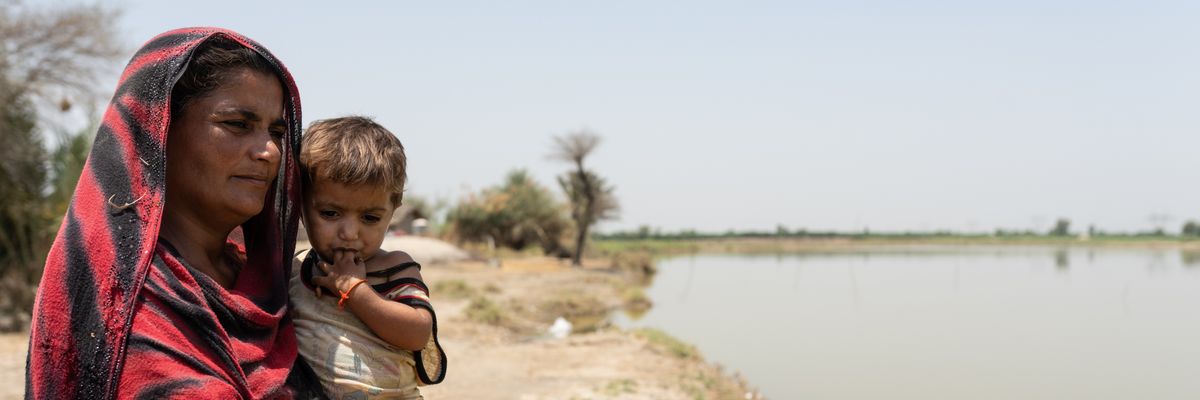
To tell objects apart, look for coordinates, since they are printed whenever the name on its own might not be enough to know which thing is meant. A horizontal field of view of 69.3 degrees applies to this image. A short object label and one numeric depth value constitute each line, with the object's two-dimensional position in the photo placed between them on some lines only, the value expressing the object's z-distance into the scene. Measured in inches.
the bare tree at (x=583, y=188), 1119.6
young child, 68.1
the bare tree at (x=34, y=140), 380.8
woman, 50.2
